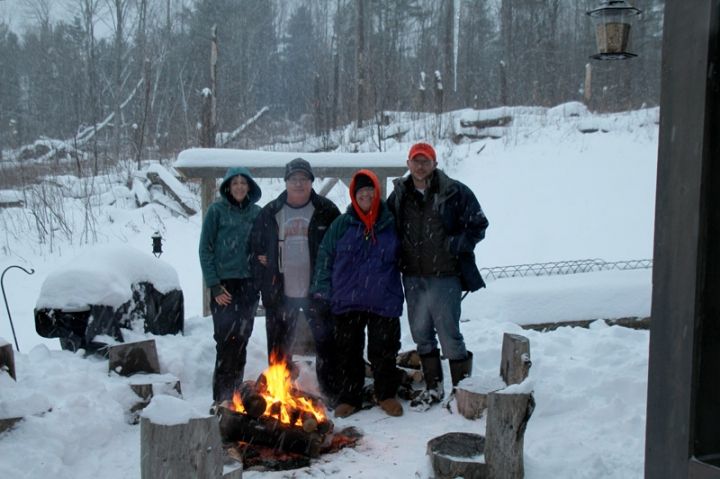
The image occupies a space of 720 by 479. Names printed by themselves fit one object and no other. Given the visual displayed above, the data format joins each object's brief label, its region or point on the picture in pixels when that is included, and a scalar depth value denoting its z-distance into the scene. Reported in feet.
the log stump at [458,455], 10.74
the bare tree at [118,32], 82.15
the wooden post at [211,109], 52.68
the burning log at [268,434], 12.75
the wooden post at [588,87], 63.05
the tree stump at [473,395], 13.99
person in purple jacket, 14.74
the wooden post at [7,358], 13.47
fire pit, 12.75
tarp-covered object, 15.98
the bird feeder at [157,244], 24.11
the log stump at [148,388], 14.28
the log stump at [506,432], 10.46
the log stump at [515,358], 14.52
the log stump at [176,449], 7.60
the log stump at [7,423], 11.93
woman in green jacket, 15.42
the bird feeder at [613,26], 17.54
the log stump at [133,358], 15.15
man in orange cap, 14.55
